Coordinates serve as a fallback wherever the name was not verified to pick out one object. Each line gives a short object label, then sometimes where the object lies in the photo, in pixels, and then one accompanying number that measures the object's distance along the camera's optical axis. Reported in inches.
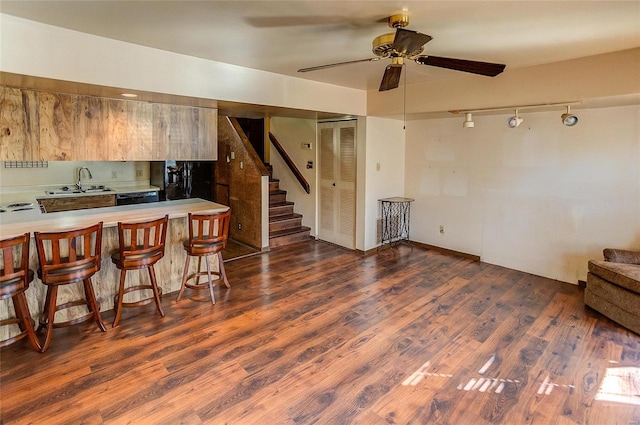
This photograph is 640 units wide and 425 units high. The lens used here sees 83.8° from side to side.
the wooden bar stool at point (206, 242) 138.5
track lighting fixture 142.6
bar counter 116.4
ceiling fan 84.0
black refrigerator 229.6
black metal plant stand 221.8
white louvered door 215.5
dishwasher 207.2
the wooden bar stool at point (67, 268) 104.6
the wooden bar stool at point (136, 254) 121.0
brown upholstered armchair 121.3
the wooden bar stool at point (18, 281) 96.9
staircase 230.7
